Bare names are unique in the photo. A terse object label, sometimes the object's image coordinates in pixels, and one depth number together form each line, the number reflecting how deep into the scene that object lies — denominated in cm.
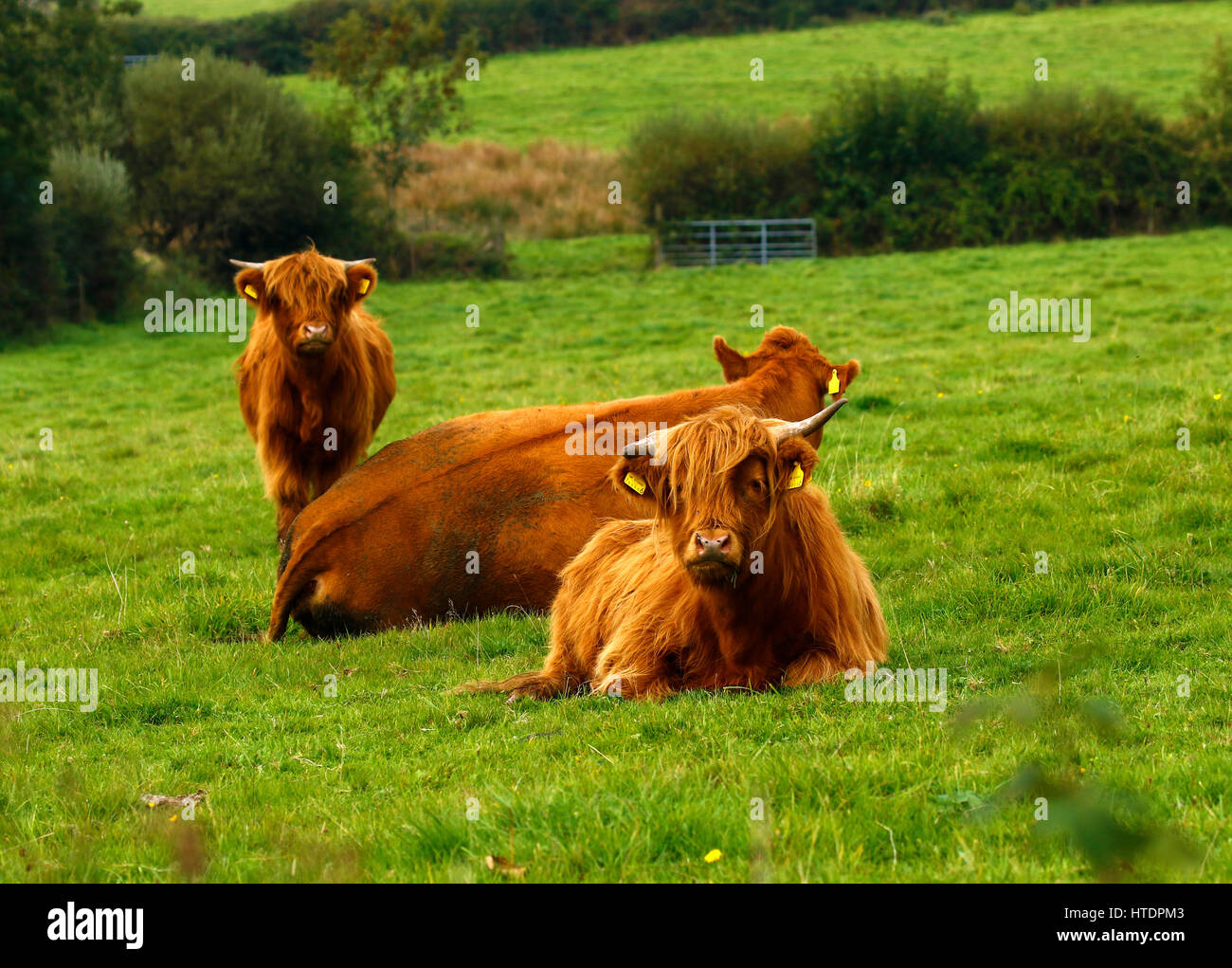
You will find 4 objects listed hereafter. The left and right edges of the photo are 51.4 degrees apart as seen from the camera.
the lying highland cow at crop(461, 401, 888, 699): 546
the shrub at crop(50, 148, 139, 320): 2673
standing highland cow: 898
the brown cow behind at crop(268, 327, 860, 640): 746
